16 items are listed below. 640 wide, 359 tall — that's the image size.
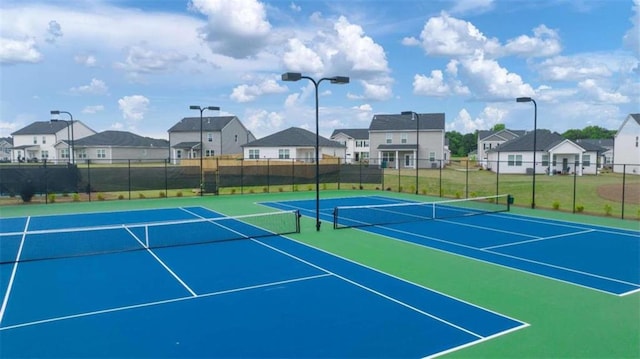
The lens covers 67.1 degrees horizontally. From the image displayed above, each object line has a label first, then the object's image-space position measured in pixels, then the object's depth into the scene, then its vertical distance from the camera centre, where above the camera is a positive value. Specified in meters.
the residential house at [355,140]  81.22 +3.16
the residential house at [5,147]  89.30 +2.05
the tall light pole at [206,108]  25.61 +2.70
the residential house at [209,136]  64.19 +3.04
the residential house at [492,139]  72.59 +3.06
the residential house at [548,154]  49.00 +0.51
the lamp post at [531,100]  19.66 +2.40
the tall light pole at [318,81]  14.22 +2.44
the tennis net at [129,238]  12.50 -2.38
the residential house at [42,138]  76.50 +3.27
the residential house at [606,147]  61.58 +1.57
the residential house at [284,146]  53.66 +1.38
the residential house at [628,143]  47.72 +1.63
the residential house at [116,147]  67.12 +1.67
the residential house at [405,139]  56.34 +2.42
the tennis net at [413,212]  18.03 -2.28
